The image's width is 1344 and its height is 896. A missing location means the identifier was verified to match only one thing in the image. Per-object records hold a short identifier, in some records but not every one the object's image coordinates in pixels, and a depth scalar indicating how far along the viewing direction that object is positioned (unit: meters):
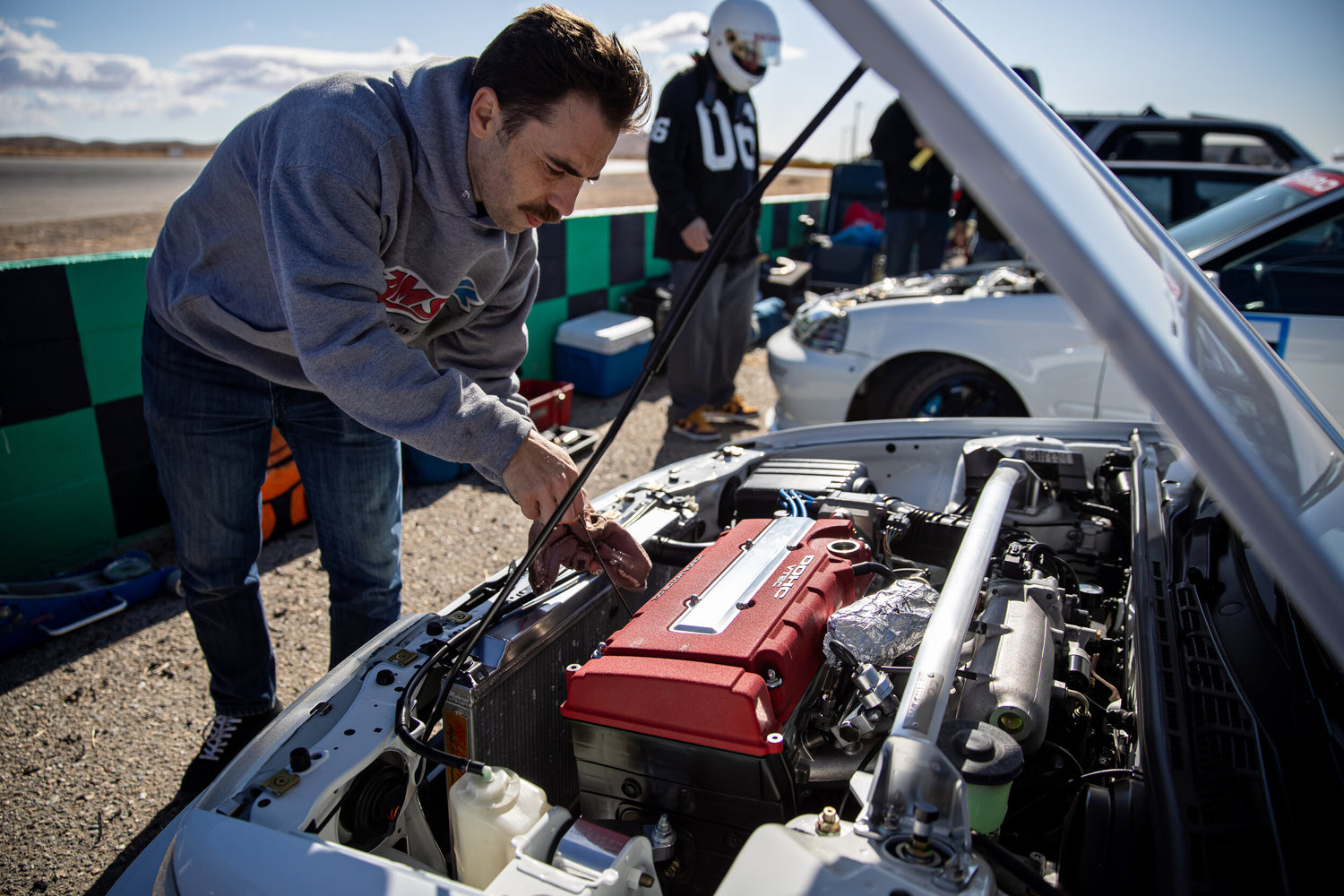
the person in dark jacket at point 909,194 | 6.45
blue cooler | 5.41
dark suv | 7.18
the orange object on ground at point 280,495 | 3.48
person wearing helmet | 4.49
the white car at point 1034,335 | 3.45
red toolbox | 4.36
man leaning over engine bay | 1.40
